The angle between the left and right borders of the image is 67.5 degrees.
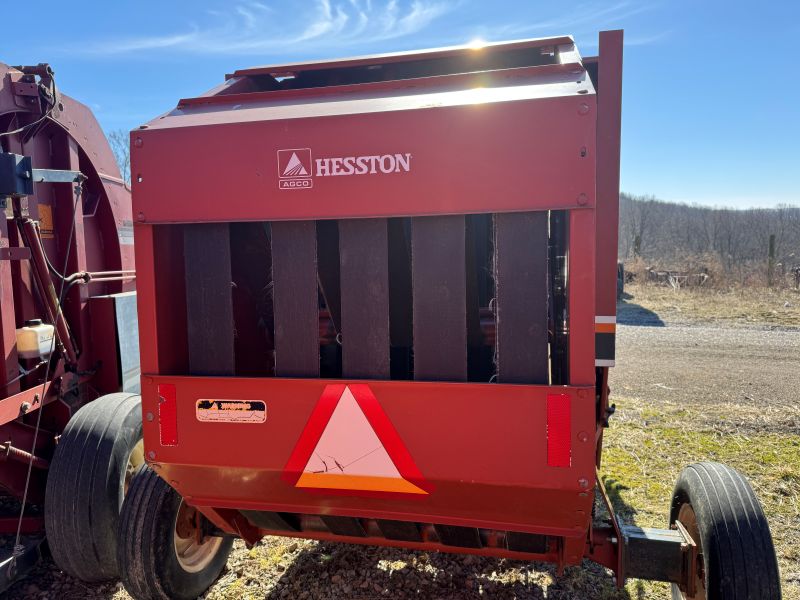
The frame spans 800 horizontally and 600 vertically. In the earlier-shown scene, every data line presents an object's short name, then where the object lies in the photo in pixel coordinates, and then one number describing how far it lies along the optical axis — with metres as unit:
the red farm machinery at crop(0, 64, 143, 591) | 3.13
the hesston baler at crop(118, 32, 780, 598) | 1.95
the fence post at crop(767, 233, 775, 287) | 16.65
